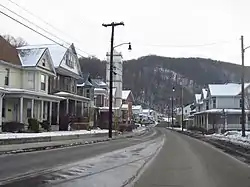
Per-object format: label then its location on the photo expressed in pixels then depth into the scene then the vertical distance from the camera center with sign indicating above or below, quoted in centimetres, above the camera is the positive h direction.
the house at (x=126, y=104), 9782 +390
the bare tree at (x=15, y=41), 8375 +1530
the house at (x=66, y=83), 5086 +434
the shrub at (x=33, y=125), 3897 -69
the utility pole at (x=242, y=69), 4156 +491
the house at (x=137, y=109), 17368 +382
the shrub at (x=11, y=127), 3647 -84
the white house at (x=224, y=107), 7294 +218
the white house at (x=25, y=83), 3978 +342
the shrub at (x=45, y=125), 4276 -75
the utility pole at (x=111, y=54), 4228 +643
